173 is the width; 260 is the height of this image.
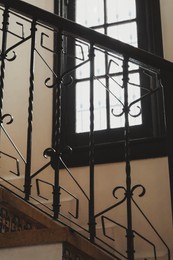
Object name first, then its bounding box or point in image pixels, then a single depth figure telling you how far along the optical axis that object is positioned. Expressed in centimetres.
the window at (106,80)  351
